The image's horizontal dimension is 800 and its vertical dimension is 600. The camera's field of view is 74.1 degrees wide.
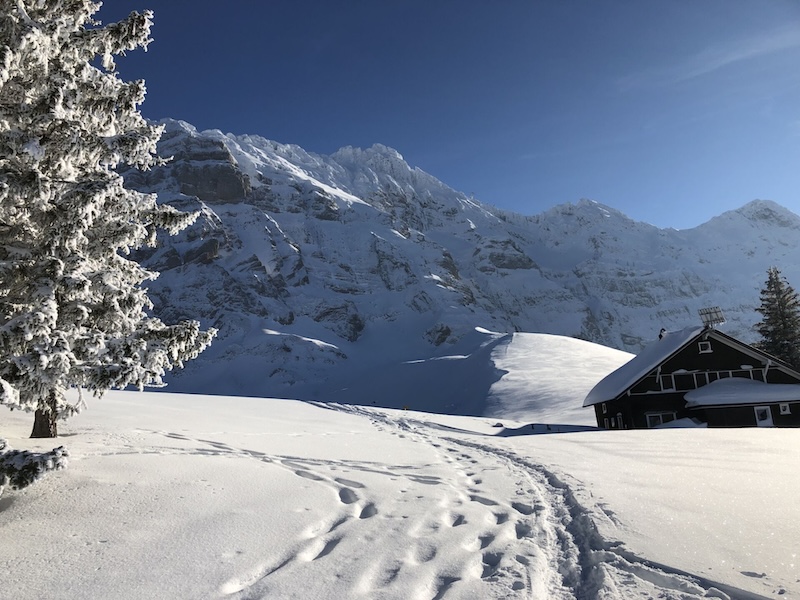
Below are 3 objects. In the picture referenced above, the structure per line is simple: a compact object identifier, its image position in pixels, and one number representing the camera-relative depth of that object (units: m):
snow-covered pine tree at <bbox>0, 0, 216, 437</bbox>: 6.36
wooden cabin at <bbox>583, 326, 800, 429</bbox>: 32.72
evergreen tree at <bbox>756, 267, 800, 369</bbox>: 42.66
